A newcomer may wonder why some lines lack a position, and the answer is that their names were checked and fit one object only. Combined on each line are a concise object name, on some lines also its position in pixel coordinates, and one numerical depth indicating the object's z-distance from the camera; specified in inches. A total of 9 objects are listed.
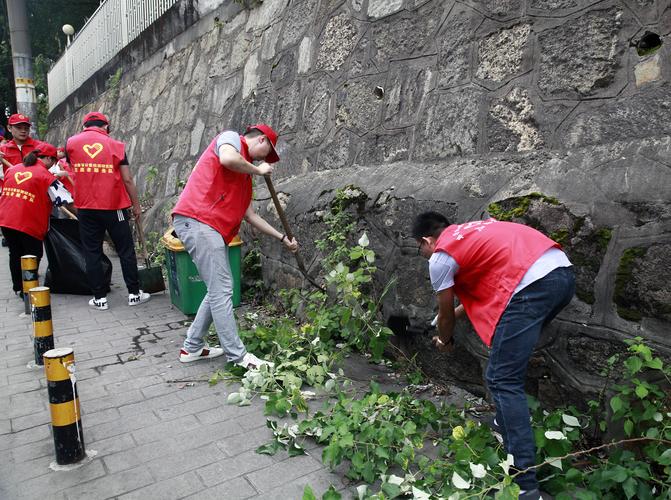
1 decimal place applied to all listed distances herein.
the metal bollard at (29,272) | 173.6
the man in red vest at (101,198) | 201.6
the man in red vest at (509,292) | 87.8
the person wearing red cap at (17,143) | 270.8
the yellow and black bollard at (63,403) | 97.0
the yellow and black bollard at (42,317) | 126.5
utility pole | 487.8
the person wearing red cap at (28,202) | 211.5
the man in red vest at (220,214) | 137.9
